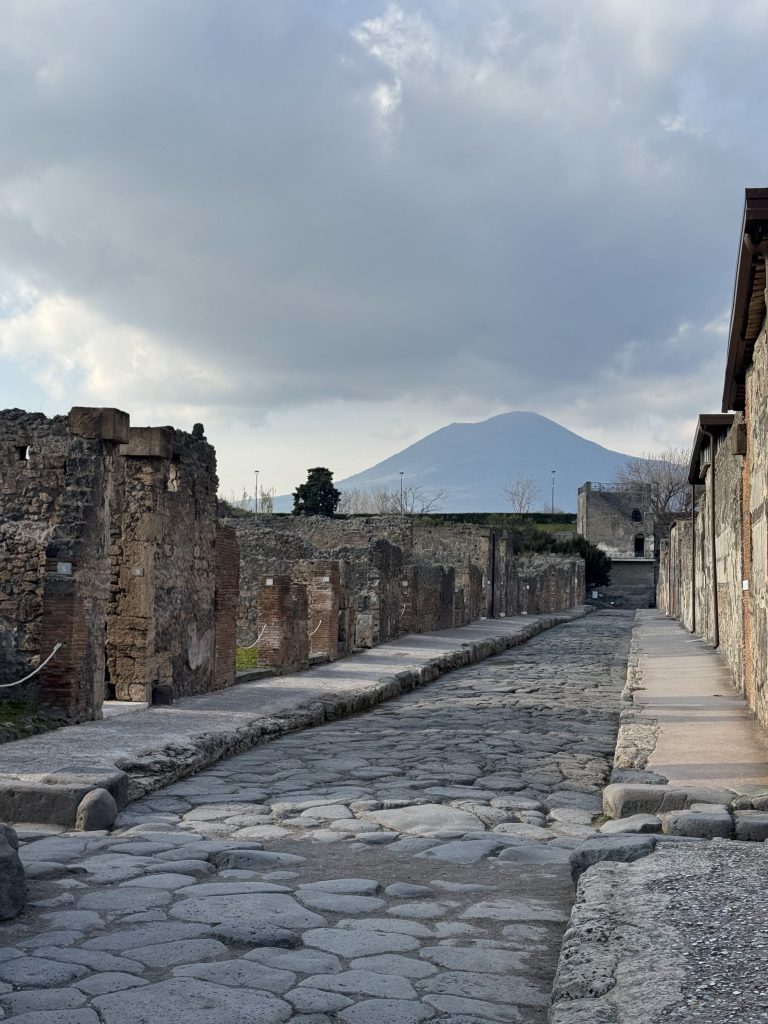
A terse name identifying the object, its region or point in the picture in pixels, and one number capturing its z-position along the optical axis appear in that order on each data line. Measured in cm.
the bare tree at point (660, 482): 7744
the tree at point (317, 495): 5309
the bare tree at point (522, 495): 10138
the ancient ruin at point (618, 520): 7681
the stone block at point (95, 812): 543
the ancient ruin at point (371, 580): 1594
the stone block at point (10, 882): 382
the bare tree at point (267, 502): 5250
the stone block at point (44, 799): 553
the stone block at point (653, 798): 544
